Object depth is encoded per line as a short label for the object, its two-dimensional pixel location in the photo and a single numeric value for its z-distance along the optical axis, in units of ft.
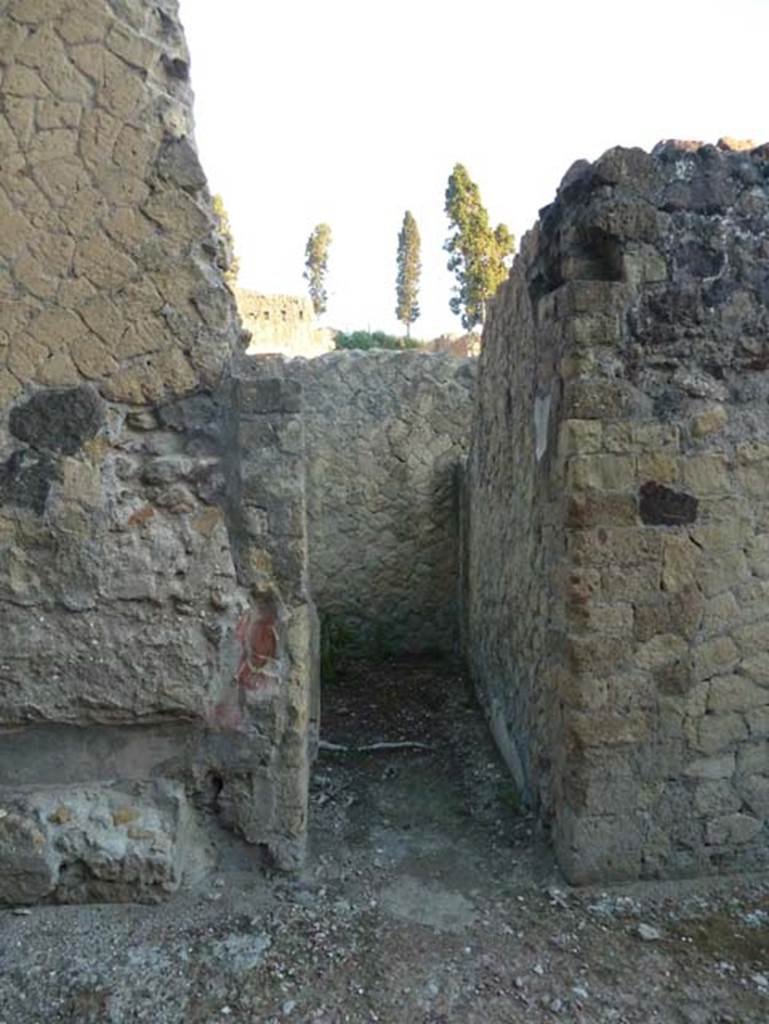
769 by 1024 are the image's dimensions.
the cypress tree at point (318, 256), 85.81
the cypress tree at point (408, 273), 78.74
